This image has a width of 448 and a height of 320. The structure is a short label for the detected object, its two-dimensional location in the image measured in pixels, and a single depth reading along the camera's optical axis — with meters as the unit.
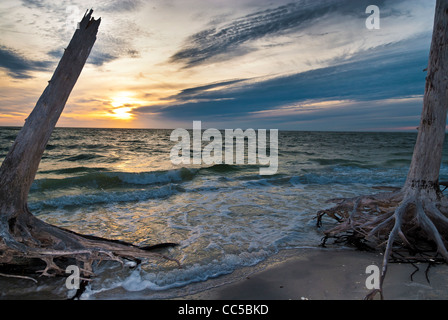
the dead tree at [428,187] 4.09
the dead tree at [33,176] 3.57
